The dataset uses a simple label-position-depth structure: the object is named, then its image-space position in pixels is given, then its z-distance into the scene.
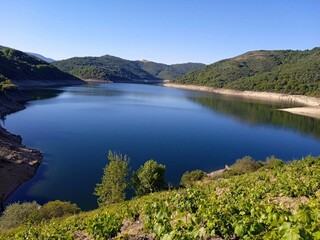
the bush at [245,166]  29.68
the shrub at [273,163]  28.84
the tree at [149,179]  25.23
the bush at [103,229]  8.38
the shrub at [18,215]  18.65
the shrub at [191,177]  27.52
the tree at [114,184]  23.99
